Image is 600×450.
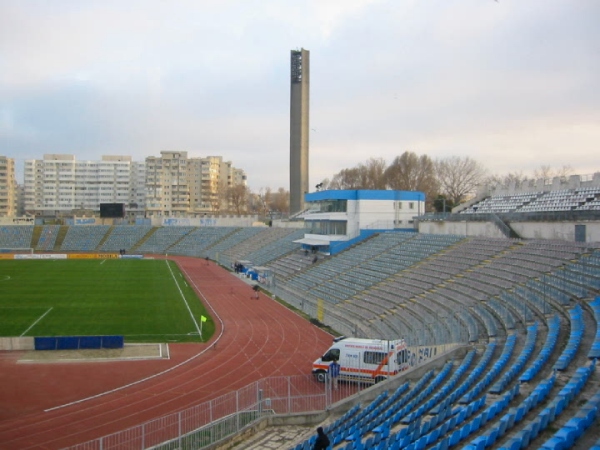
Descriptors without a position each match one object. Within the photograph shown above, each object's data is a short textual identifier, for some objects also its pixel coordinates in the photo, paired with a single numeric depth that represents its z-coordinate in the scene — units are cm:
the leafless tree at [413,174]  9569
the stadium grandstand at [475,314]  1056
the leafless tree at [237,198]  13950
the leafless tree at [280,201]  16940
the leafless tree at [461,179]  8481
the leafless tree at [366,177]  10894
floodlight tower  9412
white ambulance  1962
